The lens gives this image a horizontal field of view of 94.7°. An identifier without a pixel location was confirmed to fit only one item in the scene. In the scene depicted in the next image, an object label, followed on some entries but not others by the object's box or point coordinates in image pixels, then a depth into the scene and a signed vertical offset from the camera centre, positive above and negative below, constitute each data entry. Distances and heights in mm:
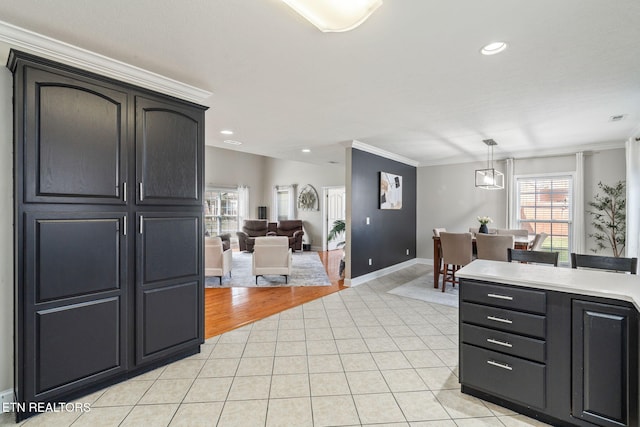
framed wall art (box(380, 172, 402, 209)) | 5637 +448
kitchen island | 1532 -755
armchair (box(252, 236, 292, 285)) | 5113 -775
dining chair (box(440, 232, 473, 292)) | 4422 -549
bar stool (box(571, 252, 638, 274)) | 2238 -386
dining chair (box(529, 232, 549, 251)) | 4618 -439
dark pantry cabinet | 1797 -120
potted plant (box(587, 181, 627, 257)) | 4738 -58
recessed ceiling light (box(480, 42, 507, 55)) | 1940 +1116
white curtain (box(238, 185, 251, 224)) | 10500 +339
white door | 9492 +158
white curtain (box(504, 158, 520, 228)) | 5824 +285
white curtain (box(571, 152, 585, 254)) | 5129 +98
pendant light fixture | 4496 +615
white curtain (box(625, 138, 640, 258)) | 3980 +292
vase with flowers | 4840 -209
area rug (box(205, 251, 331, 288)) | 5148 -1242
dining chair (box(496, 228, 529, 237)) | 5207 -331
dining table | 4730 -662
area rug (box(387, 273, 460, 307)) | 4199 -1230
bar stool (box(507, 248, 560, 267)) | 2498 -383
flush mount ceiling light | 1111 +785
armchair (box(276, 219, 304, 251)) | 9086 -578
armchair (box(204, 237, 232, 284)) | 4914 -776
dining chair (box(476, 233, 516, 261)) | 4094 -456
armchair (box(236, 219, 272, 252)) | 8992 -578
